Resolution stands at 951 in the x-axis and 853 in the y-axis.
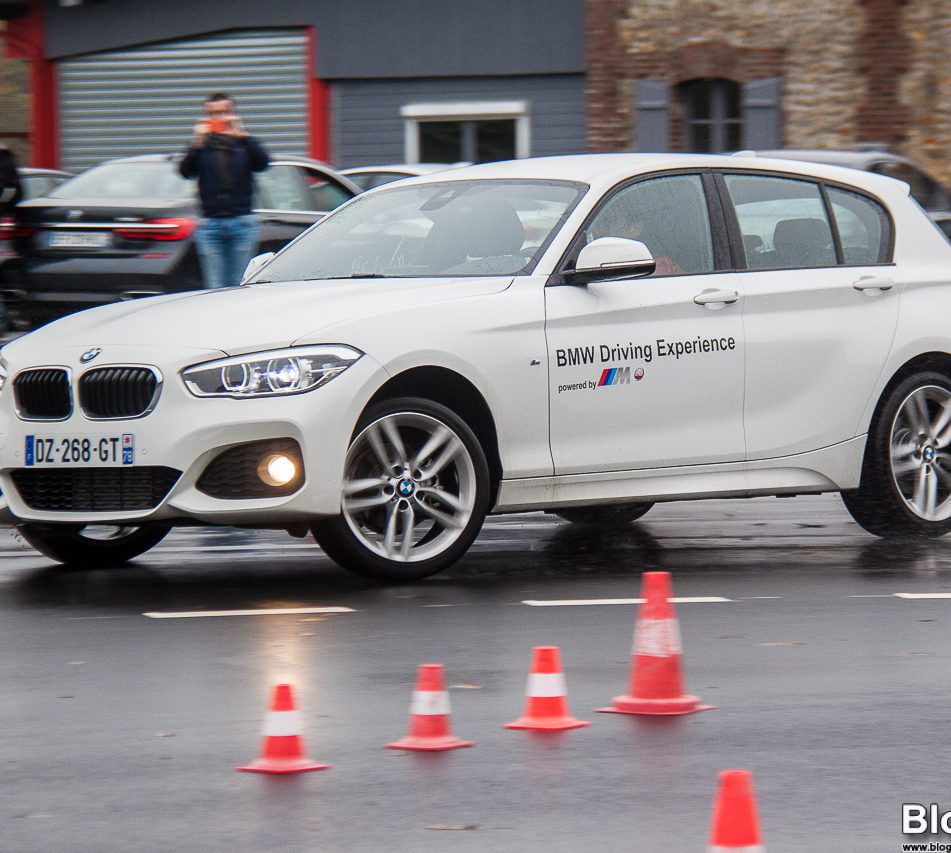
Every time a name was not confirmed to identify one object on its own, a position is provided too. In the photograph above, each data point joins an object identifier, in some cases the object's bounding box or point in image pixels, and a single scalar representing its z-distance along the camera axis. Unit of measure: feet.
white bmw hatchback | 47.24
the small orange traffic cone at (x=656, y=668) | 35.21
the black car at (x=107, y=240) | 92.37
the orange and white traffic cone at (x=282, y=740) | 30.78
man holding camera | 84.39
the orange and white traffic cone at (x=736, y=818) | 22.87
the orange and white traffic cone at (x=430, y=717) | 31.98
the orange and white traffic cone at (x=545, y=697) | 33.69
